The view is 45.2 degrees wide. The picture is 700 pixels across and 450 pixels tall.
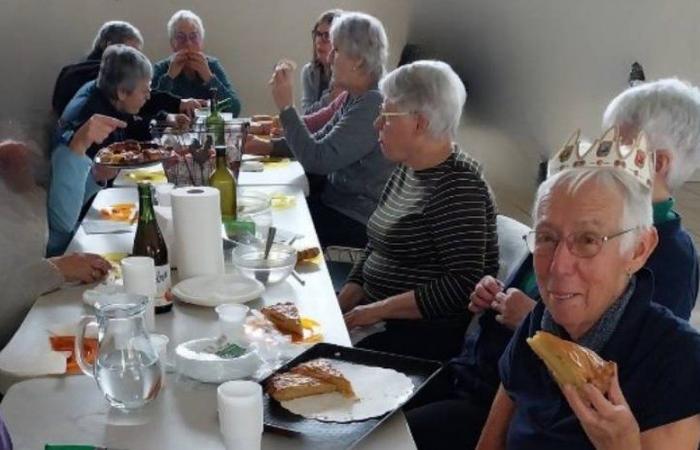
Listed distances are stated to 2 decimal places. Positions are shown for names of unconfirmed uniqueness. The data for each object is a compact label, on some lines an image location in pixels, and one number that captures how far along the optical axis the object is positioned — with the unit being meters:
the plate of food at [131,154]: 3.03
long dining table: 1.31
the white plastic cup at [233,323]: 1.58
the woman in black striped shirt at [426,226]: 2.20
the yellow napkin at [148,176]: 3.15
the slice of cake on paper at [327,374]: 1.45
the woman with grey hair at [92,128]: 2.51
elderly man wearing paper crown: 1.27
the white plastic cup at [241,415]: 1.21
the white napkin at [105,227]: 2.44
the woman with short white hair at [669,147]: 1.59
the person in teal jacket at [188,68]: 4.92
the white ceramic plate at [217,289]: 1.84
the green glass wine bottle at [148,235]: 1.88
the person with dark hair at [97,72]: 4.05
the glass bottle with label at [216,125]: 2.97
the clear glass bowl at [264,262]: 2.02
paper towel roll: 1.90
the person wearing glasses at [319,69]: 4.54
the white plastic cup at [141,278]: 1.66
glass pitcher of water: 1.35
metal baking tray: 1.31
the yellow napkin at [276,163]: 3.45
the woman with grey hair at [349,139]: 3.13
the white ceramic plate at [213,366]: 1.49
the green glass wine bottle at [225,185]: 2.51
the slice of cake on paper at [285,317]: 1.71
